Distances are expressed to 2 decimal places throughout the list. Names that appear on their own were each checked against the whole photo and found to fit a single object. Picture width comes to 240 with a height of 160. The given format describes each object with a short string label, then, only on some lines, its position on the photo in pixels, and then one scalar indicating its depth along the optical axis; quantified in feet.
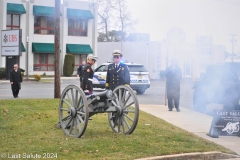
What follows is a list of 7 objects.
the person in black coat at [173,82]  50.31
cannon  30.27
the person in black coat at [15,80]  64.80
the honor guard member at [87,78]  35.53
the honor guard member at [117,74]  33.58
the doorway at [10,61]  117.80
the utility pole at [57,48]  53.52
